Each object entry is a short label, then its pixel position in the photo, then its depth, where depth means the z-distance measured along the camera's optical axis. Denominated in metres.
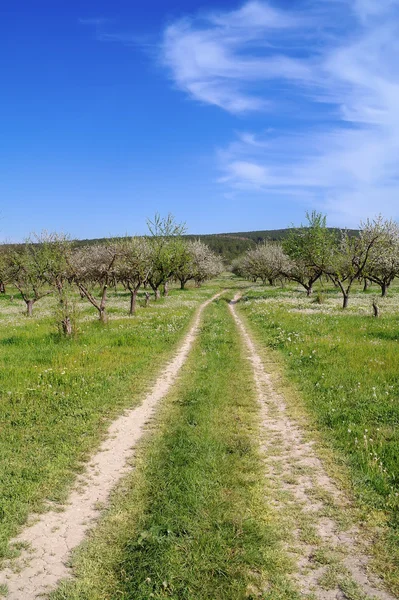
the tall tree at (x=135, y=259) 33.77
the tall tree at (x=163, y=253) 41.97
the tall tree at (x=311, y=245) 44.47
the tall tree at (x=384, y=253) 38.87
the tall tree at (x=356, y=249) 36.59
